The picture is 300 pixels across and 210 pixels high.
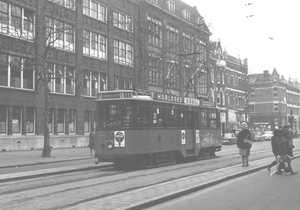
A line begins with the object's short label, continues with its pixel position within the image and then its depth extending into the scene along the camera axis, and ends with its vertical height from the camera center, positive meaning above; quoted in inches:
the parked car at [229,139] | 1723.7 -38.1
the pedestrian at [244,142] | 585.9 -18.1
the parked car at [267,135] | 2264.5 -29.7
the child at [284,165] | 496.6 -45.0
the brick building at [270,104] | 3147.1 +215.6
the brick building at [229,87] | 2295.8 +271.6
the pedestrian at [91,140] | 896.9 -19.6
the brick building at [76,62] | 1044.5 +228.8
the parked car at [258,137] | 2098.3 -38.3
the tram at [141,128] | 577.3 +5.4
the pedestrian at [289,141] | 494.0 -14.9
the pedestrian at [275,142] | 503.2 -16.1
